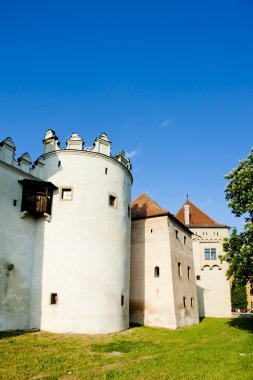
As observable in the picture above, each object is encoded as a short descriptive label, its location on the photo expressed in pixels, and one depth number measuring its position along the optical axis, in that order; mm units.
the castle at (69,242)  18312
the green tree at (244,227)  18375
